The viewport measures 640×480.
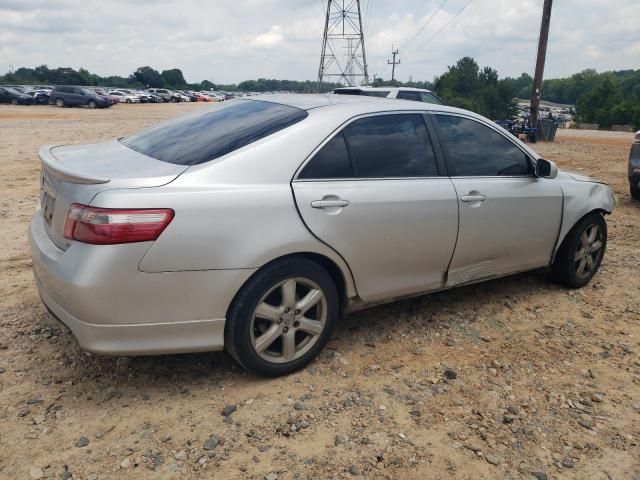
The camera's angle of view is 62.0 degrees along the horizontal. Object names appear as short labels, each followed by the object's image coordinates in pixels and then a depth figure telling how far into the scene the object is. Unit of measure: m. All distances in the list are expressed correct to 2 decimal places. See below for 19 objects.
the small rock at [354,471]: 2.38
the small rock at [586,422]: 2.80
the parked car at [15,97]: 38.59
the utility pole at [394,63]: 76.62
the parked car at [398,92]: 12.56
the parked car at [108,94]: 49.88
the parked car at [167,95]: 62.20
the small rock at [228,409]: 2.75
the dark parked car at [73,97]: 37.78
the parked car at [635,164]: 7.80
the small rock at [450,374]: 3.20
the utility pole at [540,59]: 20.34
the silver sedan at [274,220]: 2.53
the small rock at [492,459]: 2.50
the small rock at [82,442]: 2.47
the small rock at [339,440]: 2.57
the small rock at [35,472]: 2.28
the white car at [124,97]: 51.91
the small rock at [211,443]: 2.50
